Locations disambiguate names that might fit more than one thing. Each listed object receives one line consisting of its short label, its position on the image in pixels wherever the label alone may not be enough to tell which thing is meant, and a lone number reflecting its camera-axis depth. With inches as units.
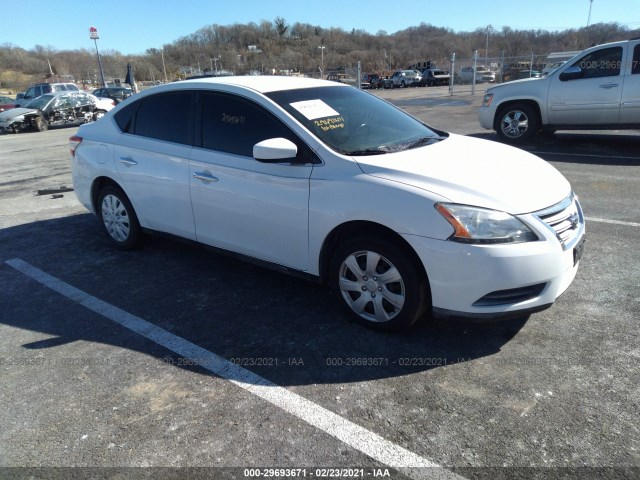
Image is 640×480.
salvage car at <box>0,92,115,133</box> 789.3
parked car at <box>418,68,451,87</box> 1688.0
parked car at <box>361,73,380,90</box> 1753.6
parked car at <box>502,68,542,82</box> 1318.3
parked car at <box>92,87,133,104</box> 1043.0
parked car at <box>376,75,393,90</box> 1694.1
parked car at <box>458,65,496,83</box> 1454.2
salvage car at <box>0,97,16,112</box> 974.4
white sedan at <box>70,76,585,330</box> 113.6
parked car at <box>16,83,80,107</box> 998.4
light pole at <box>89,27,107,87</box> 1283.2
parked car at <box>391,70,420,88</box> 1683.1
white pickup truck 350.3
